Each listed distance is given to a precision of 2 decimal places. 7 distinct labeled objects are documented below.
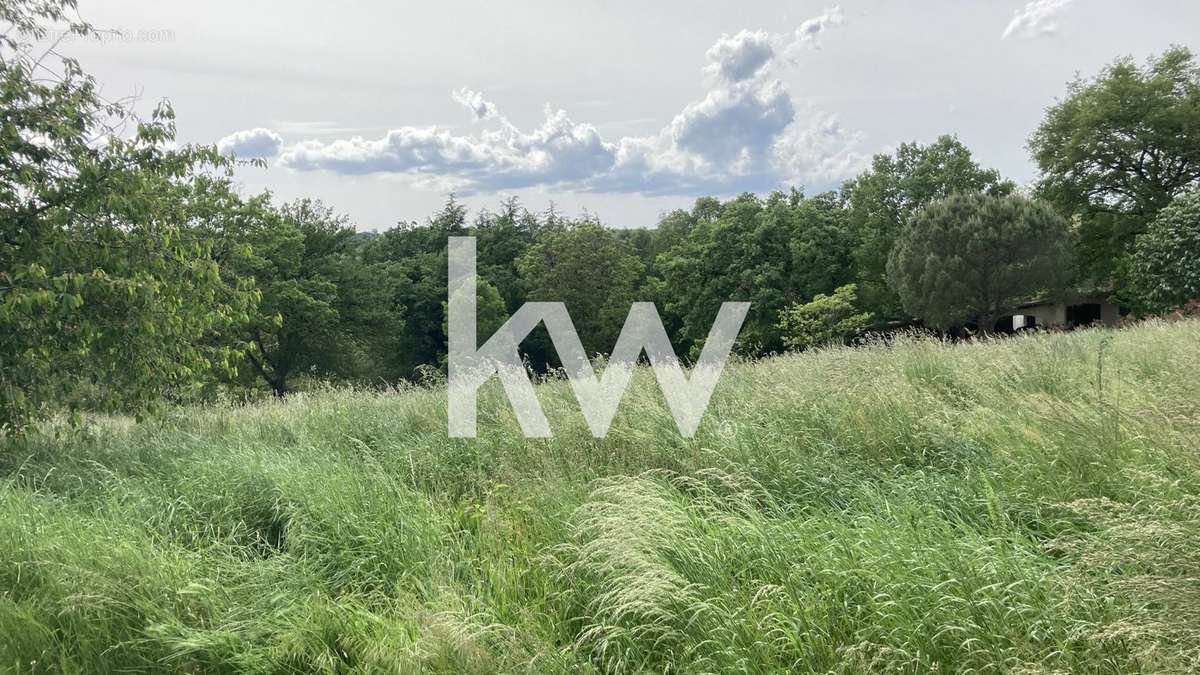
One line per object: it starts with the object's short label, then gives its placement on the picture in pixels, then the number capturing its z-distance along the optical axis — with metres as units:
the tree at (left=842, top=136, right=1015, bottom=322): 37.19
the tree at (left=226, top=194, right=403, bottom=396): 31.81
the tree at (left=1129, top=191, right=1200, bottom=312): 22.45
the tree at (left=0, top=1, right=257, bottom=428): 6.19
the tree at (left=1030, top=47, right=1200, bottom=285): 30.67
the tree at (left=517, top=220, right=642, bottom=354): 37.31
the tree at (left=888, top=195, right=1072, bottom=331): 29.61
